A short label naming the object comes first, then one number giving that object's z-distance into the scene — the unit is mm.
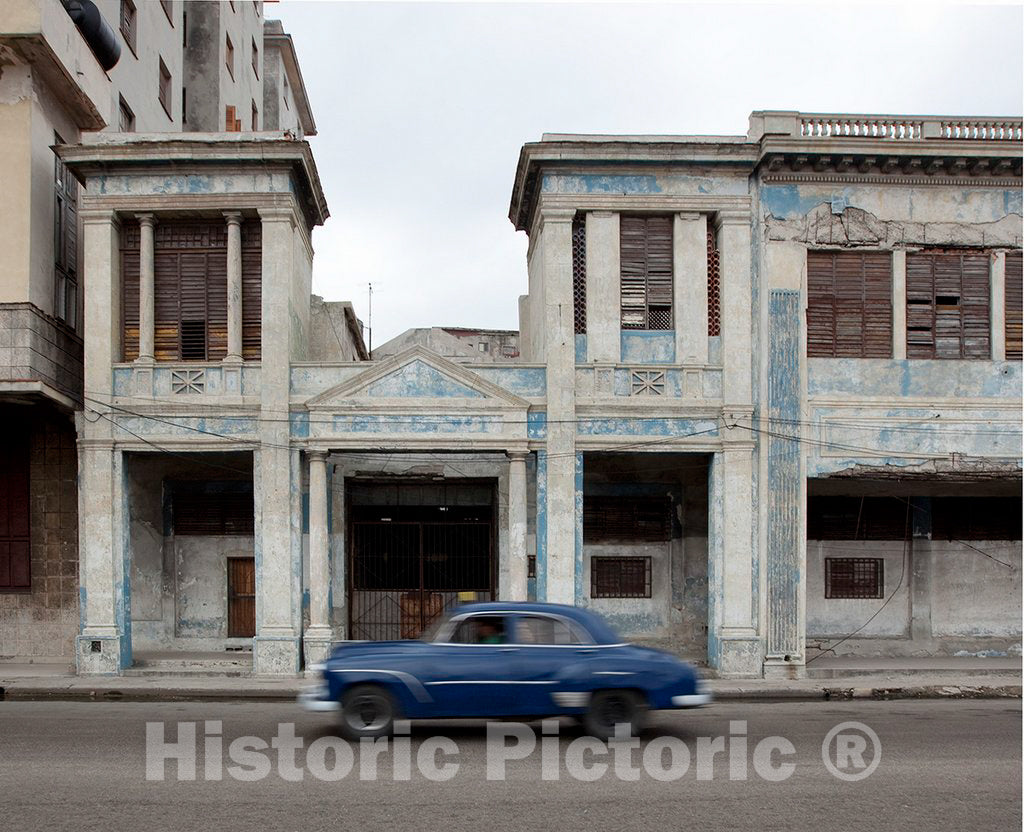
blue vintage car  10398
